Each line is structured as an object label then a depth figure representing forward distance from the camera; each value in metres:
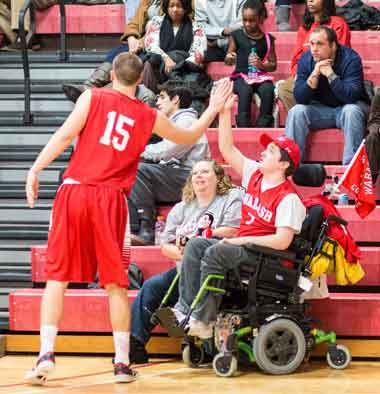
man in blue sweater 14.64
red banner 13.18
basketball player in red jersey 11.17
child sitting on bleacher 15.61
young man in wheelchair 11.80
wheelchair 11.82
